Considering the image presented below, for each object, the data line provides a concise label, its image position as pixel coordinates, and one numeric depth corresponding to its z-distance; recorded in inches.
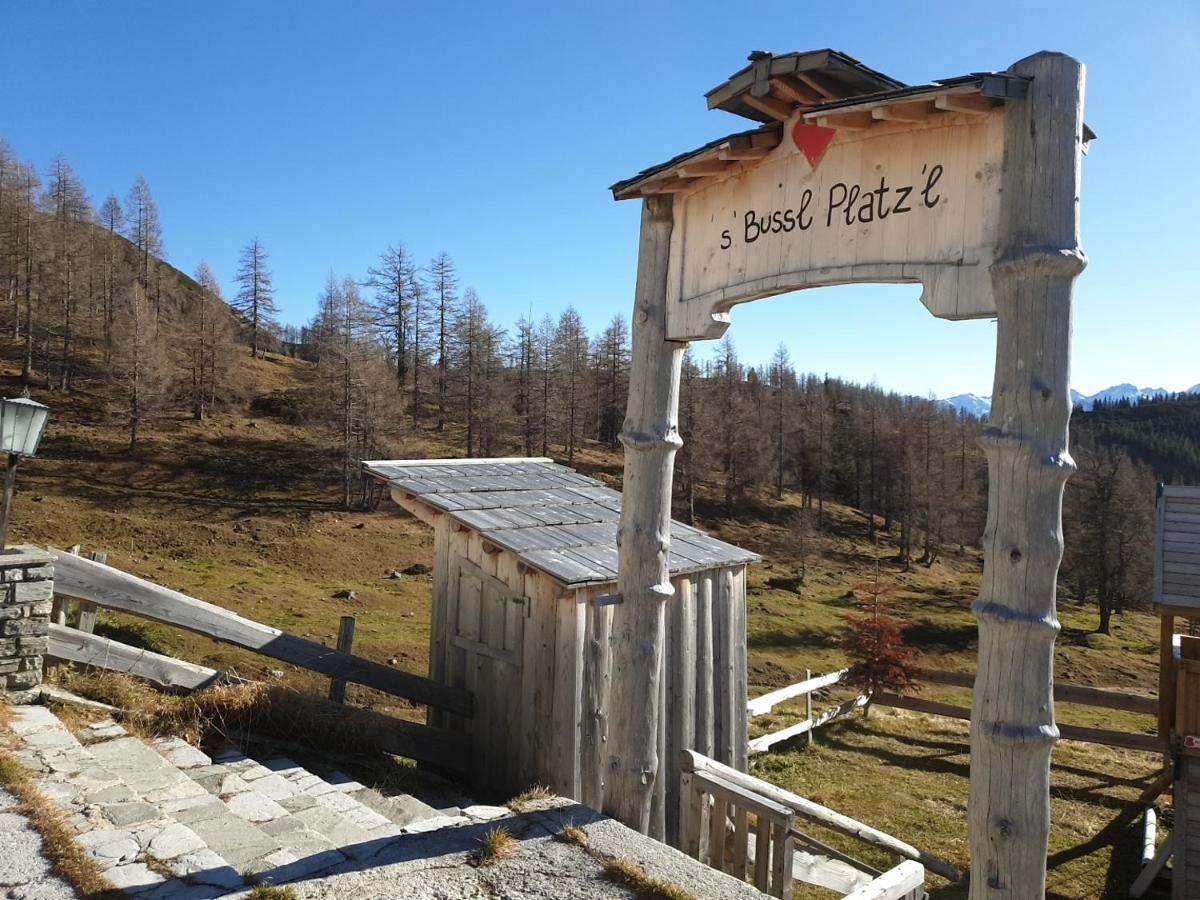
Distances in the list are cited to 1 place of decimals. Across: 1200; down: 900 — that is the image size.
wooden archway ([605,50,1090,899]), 117.4
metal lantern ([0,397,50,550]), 231.1
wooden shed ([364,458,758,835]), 261.1
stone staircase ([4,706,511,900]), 149.7
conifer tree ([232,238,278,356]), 2277.3
